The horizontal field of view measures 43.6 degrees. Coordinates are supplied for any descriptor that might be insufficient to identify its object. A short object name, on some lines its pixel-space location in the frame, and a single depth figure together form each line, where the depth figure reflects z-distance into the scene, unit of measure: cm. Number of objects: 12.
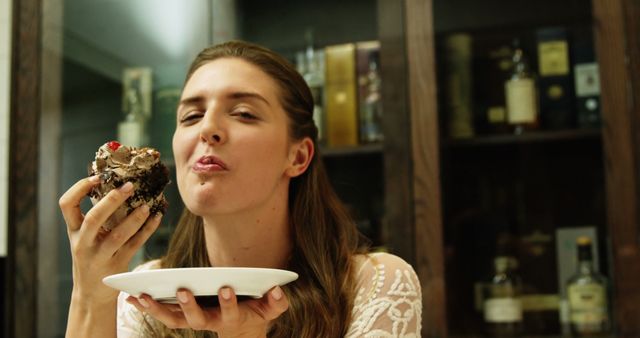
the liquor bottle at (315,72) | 213
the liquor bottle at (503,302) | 193
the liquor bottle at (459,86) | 198
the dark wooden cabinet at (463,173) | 180
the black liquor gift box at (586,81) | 187
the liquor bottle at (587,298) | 183
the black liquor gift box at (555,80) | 196
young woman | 121
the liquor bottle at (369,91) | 202
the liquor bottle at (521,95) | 200
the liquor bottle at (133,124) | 226
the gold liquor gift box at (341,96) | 210
